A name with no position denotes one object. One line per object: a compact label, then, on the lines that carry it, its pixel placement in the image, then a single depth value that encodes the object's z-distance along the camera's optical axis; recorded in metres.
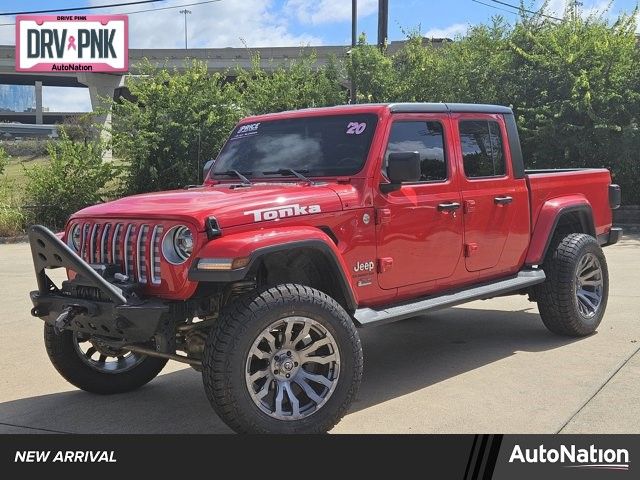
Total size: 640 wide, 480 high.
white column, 34.72
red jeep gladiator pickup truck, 3.83
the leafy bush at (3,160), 16.02
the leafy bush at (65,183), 16.00
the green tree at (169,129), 16.36
